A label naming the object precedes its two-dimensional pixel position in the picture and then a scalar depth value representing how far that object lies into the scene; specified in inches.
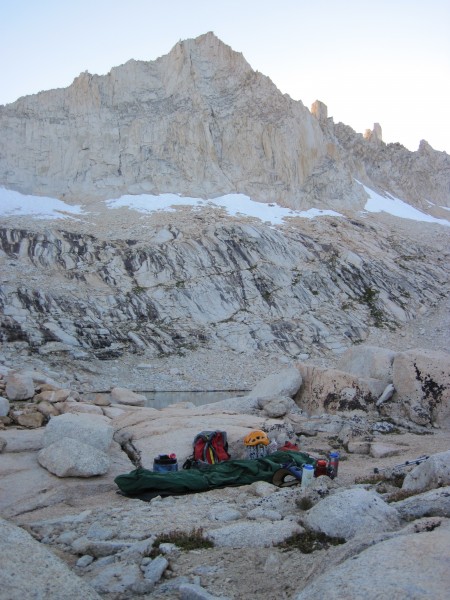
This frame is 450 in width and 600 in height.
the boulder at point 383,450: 455.2
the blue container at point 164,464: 408.8
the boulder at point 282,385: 690.8
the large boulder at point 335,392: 640.4
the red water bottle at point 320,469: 354.3
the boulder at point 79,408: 542.4
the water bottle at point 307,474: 335.9
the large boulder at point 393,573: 138.5
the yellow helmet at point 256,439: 443.8
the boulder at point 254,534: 228.7
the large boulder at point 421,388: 590.6
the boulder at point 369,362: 696.4
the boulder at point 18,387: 557.0
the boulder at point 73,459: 399.9
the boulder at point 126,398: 721.9
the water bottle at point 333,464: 362.0
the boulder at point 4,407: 505.0
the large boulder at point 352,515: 214.5
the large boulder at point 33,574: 156.5
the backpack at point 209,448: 434.0
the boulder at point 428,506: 211.6
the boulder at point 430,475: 282.0
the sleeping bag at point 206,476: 365.1
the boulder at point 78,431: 446.0
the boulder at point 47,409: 537.6
